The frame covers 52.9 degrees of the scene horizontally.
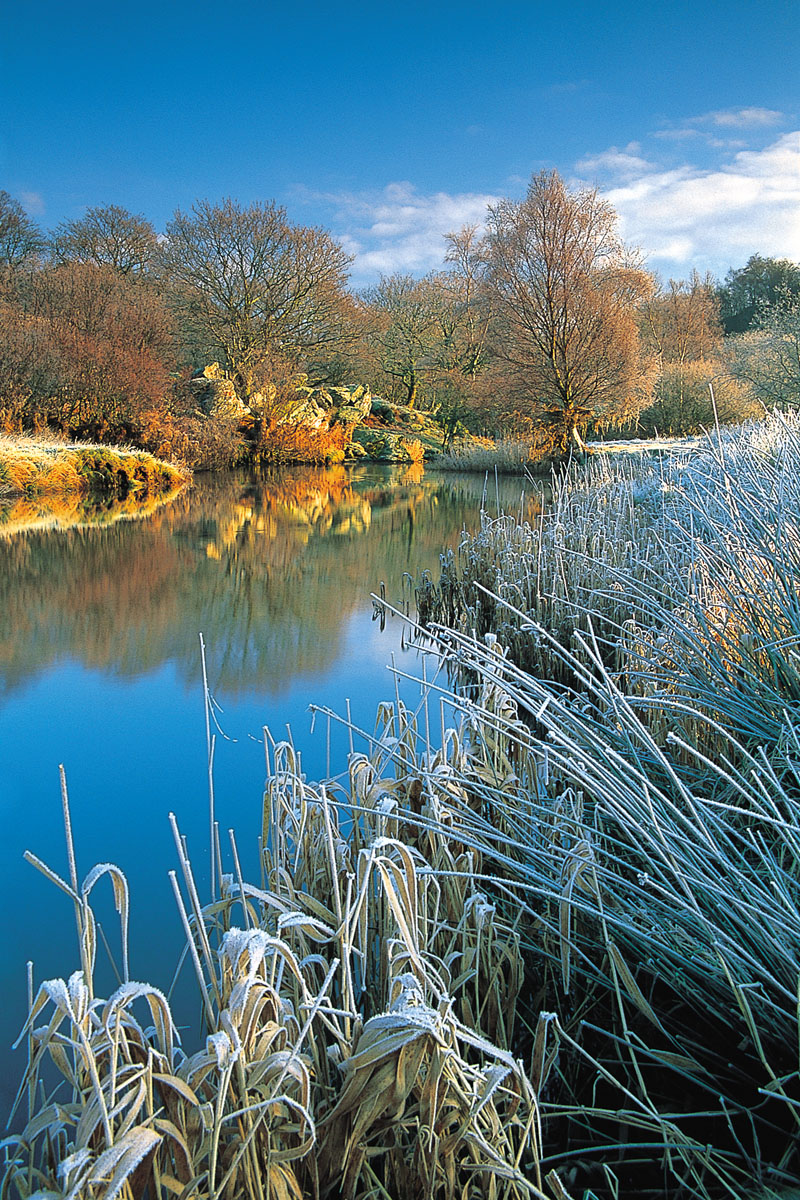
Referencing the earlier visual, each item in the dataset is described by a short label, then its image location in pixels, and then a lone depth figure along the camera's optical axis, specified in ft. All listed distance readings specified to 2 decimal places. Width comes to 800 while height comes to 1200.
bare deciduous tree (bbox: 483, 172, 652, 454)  54.85
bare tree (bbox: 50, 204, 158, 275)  78.64
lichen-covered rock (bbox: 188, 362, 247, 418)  67.10
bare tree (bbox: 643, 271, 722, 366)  90.68
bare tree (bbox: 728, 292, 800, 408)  53.42
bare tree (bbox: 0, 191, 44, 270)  76.43
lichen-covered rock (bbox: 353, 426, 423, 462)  80.48
